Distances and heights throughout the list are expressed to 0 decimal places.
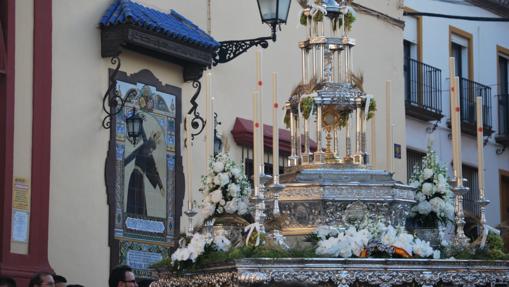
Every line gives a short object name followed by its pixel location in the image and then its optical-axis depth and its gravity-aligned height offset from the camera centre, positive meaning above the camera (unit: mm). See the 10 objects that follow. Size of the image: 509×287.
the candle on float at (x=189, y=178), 10012 +922
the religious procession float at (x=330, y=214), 9039 +659
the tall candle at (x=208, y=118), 10164 +1314
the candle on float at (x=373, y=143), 10376 +1178
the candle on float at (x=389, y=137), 10383 +1225
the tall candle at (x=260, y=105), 9570 +1336
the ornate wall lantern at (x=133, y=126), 15562 +1924
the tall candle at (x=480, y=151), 9781 +1070
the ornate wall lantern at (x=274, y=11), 13734 +2725
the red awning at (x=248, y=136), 17141 +2027
